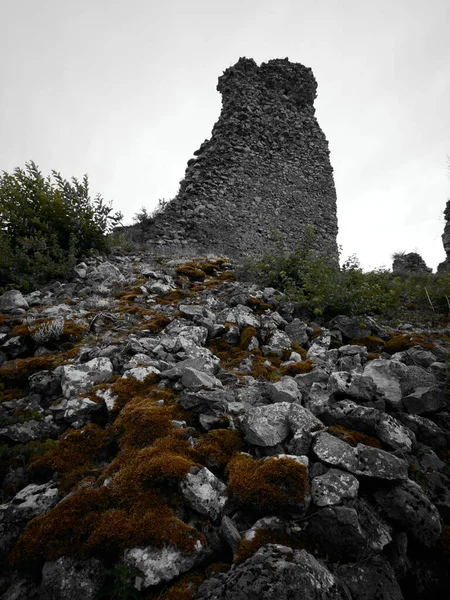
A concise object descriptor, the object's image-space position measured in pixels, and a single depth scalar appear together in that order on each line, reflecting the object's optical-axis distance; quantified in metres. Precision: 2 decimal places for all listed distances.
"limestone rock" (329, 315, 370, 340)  5.13
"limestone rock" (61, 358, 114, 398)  3.24
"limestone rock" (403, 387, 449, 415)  3.03
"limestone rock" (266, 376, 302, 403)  3.04
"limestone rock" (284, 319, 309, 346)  4.97
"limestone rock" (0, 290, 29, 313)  4.99
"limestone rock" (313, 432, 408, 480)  2.21
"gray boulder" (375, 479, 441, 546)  2.04
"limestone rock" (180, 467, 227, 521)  2.04
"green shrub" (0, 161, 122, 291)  6.16
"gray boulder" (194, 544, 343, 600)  1.55
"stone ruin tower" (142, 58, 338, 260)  11.39
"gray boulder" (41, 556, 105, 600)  1.69
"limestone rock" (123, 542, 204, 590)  1.70
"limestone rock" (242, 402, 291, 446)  2.50
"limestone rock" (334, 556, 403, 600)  1.75
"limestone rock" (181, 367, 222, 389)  3.14
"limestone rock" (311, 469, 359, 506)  2.04
